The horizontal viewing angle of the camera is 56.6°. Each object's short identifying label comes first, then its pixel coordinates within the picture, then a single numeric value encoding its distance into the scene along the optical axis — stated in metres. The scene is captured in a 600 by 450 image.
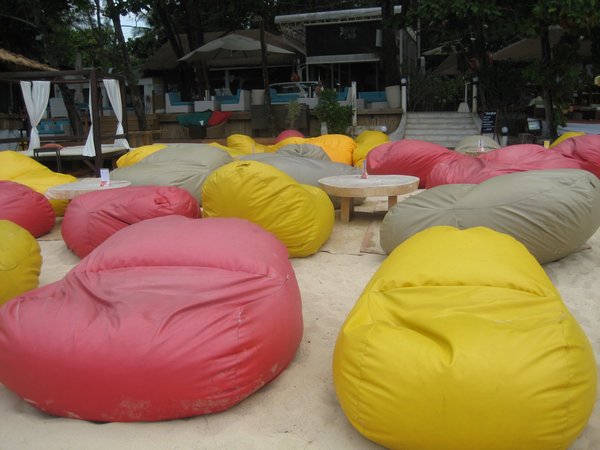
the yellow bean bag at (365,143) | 8.92
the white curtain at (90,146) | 9.66
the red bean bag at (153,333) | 2.19
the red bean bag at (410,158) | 6.90
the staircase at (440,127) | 13.05
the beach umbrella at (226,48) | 15.85
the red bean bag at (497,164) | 5.50
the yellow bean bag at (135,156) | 7.78
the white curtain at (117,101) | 10.62
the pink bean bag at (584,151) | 6.70
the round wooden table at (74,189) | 5.51
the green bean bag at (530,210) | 3.86
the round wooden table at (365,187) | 5.25
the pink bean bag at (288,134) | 11.89
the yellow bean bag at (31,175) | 6.45
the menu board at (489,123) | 11.25
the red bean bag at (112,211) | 4.67
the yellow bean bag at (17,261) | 3.33
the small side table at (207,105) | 16.02
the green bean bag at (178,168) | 6.02
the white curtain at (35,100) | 10.34
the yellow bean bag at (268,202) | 4.36
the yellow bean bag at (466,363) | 1.82
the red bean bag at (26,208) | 5.28
